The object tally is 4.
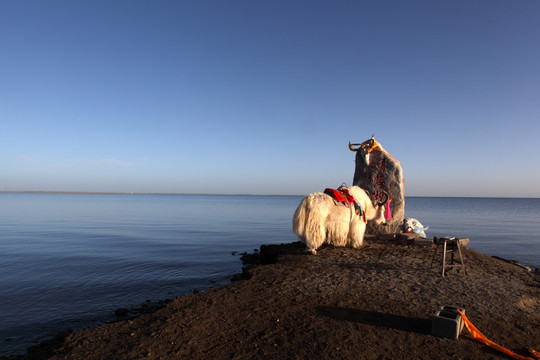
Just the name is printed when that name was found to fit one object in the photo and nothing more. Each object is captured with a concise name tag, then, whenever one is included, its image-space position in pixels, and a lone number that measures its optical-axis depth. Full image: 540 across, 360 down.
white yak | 8.39
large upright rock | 11.22
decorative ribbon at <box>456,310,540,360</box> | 3.51
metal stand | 6.61
